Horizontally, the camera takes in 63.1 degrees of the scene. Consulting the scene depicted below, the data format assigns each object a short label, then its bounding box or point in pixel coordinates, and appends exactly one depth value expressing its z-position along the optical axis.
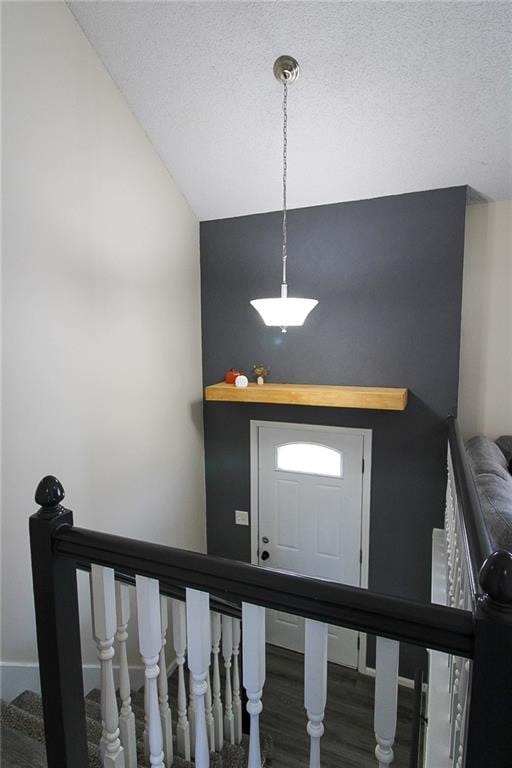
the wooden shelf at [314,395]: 3.02
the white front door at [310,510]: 3.58
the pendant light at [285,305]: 2.17
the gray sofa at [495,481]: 1.50
